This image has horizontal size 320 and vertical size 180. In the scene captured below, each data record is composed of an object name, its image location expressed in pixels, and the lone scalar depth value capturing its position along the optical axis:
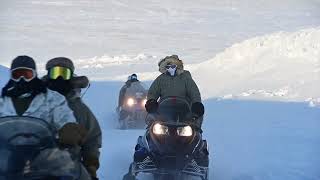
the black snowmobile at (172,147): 14.64
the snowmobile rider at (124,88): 33.11
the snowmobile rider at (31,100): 7.92
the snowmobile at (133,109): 31.66
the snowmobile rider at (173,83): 17.99
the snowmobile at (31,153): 7.01
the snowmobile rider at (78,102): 8.92
